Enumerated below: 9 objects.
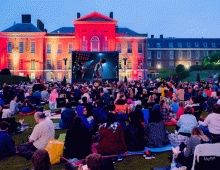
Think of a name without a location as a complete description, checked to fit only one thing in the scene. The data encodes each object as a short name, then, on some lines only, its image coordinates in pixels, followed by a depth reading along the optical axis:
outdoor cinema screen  39.41
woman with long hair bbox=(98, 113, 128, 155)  6.40
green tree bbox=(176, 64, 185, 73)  45.85
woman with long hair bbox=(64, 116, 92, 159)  6.08
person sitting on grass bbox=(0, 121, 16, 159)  6.40
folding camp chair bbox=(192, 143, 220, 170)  3.79
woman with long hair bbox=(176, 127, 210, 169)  4.64
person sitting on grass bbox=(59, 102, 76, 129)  9.15
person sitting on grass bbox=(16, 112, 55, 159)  6.07
